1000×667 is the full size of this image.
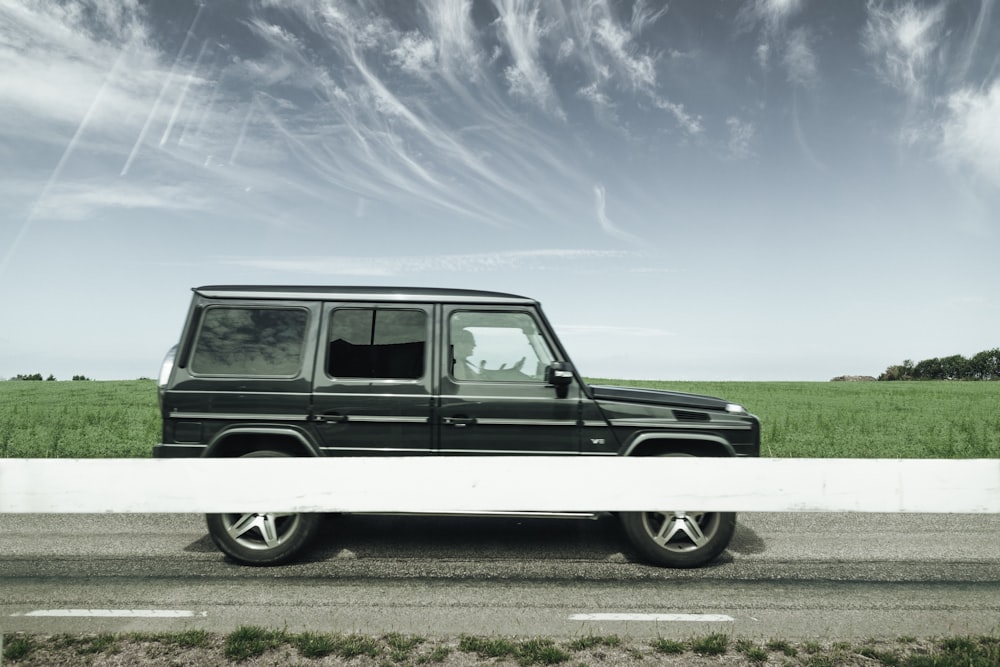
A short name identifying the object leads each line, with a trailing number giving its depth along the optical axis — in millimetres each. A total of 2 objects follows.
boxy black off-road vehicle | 5598
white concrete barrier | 3998
